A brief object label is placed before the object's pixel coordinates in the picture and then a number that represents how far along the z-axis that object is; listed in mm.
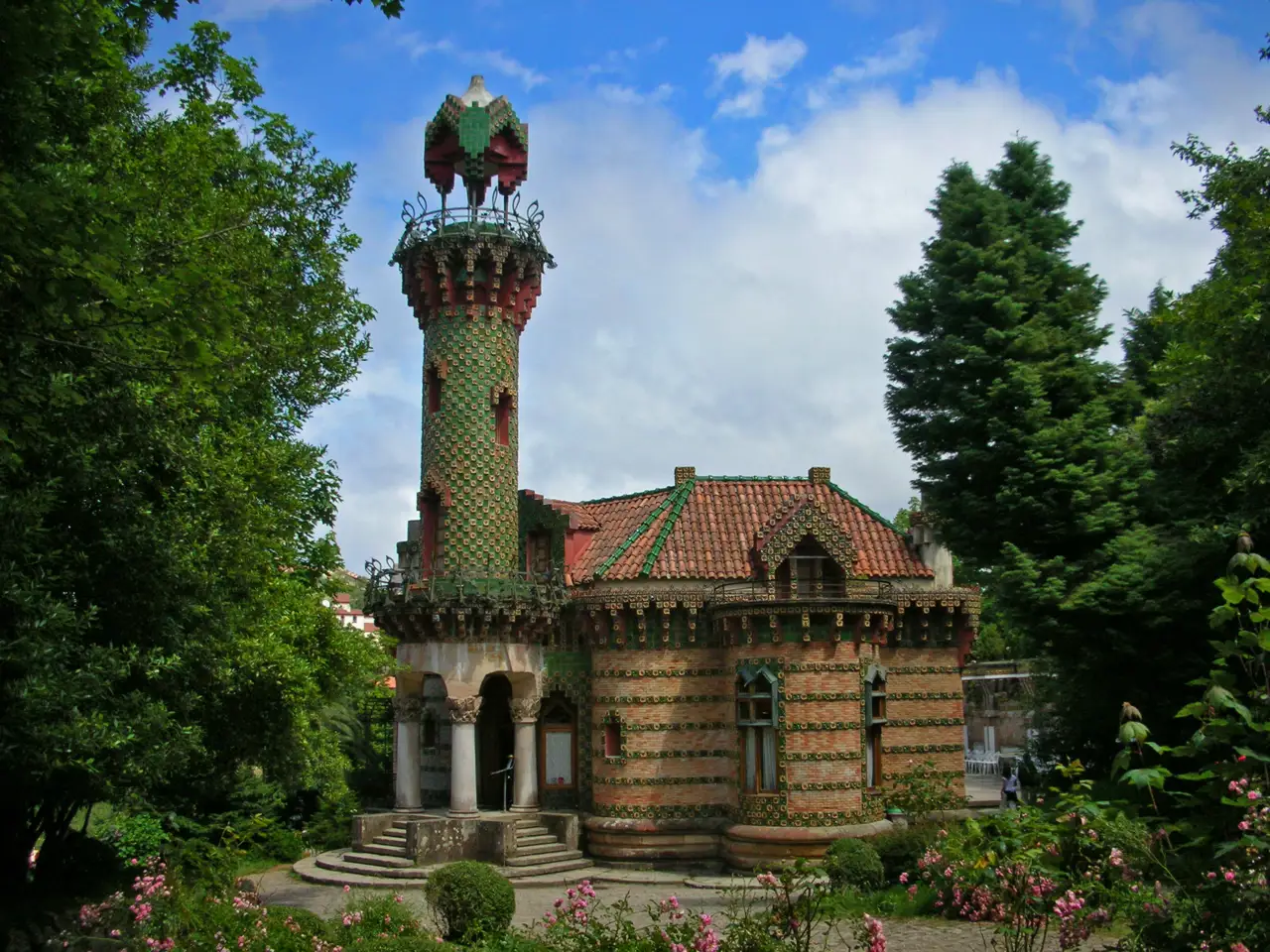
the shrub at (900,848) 21484
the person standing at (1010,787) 27747
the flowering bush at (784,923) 10578
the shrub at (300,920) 13216
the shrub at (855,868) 20891
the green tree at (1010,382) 25734
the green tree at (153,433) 10336
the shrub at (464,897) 17969
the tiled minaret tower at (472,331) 26406
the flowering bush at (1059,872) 9906
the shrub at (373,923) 13383
